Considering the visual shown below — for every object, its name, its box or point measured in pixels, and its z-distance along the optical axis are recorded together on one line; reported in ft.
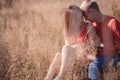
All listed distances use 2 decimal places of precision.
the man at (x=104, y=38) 10.30
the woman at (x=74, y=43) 10.53
